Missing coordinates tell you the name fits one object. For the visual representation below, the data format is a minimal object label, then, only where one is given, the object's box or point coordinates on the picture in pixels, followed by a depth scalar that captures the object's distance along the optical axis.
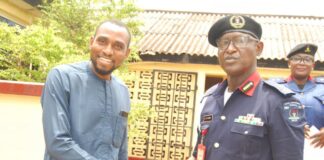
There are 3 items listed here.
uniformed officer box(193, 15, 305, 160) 1.53
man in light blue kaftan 1.75
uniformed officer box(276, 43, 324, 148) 2.98
